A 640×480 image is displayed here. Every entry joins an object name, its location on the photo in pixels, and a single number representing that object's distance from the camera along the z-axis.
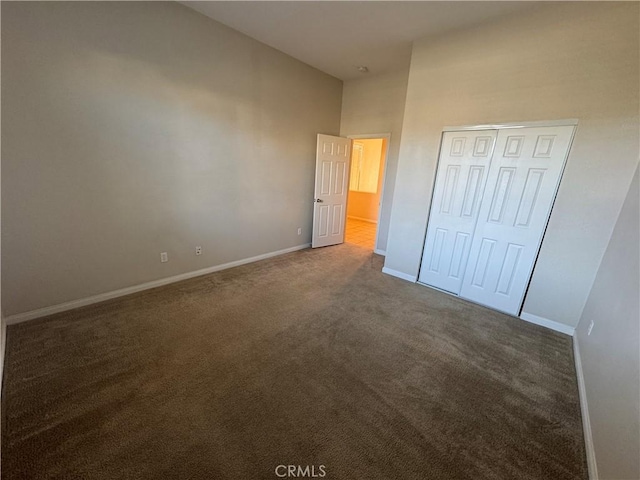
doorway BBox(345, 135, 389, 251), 7.23
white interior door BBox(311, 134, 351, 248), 4.61
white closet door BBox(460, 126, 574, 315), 2.56
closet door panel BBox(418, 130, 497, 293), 2.96
